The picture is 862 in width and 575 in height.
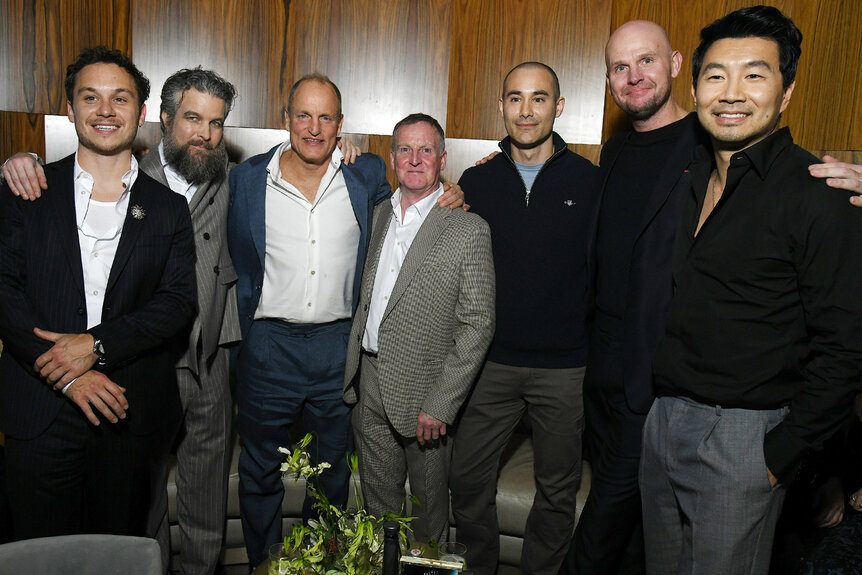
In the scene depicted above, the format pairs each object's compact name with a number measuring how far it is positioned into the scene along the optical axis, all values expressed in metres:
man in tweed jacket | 2.34
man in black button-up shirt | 1.57
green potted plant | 1.54
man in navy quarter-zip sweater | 2.48
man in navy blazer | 2.54
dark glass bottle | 1.55
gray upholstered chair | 1.39
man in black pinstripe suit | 1.96
